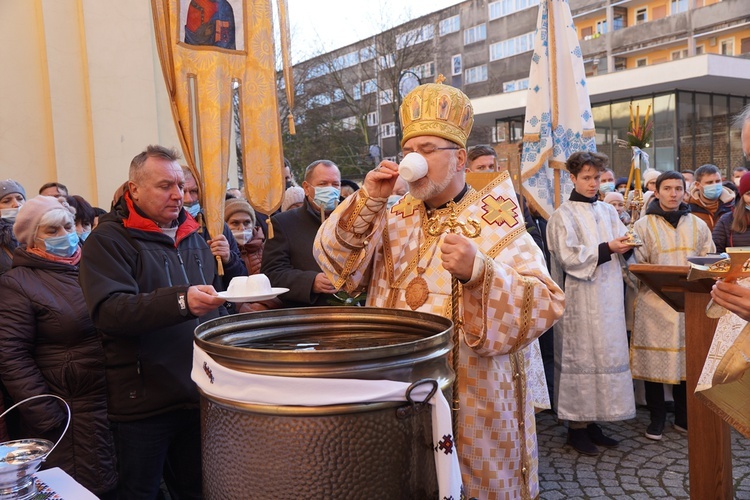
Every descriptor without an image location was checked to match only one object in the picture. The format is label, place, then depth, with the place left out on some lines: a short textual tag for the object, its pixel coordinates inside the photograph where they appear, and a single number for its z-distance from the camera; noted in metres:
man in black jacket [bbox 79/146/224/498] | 2.72
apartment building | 21.06
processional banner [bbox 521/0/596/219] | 5.51
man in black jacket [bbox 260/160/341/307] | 3.86
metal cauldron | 1.36
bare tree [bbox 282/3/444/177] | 24.92
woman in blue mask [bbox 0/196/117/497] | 3.03
